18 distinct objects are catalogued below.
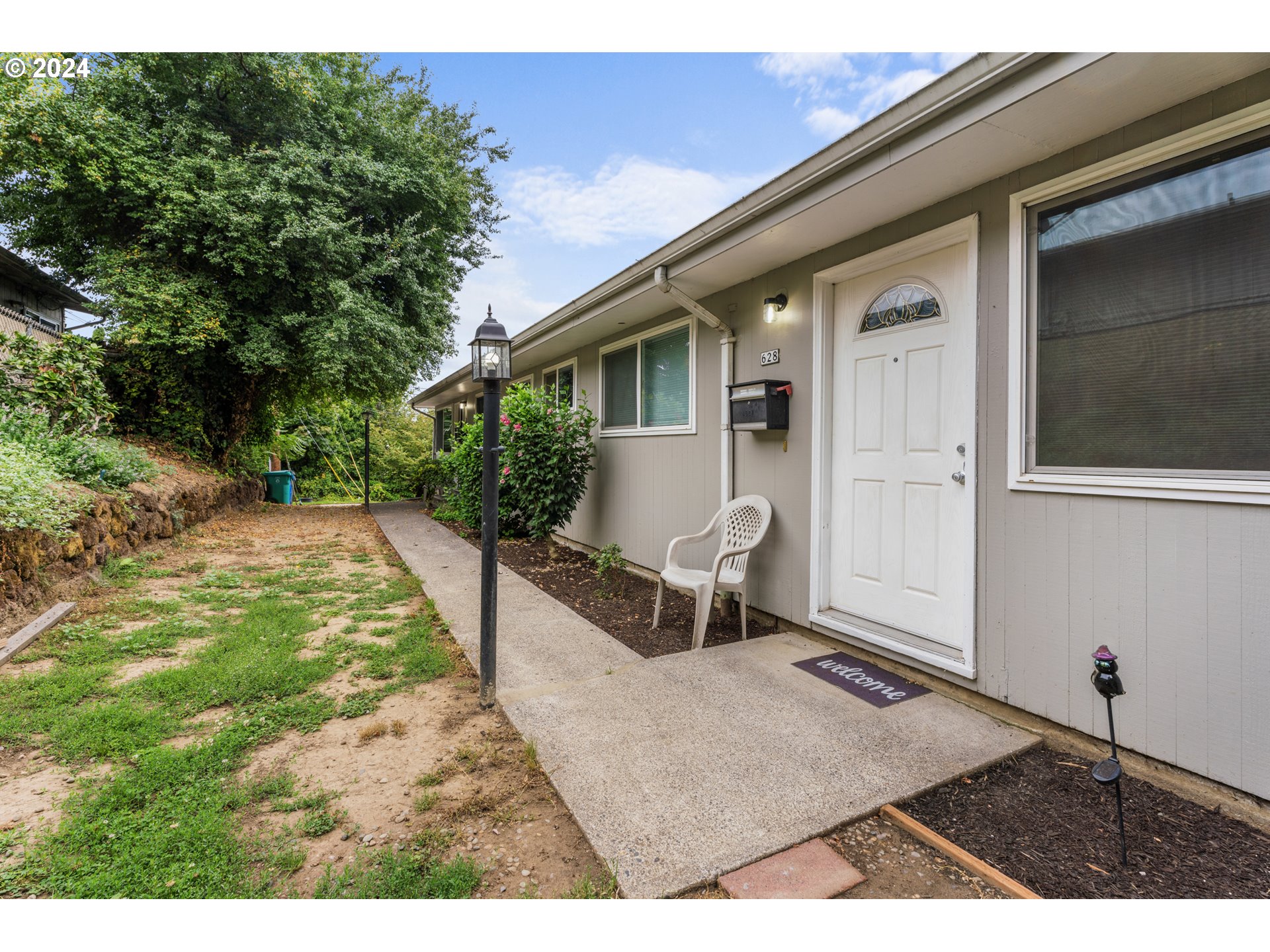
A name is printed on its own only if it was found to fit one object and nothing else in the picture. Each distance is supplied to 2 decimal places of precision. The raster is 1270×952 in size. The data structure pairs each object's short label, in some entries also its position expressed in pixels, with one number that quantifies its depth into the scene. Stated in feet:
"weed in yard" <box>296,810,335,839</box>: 5.69
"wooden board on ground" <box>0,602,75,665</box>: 9.73
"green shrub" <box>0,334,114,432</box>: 16.43
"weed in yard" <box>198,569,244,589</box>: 15.53
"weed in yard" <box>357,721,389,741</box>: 7.72
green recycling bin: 41.19
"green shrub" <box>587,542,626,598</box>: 15.81
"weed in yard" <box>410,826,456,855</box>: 5.48
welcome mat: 8.61
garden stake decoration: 5.11
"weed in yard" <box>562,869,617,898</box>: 4.82
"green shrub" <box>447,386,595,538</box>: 19.38
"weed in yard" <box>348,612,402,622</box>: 13.12
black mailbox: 11.53
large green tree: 24.34
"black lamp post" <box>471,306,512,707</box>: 8.30
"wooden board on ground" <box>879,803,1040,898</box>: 4.82
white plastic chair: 10.85
